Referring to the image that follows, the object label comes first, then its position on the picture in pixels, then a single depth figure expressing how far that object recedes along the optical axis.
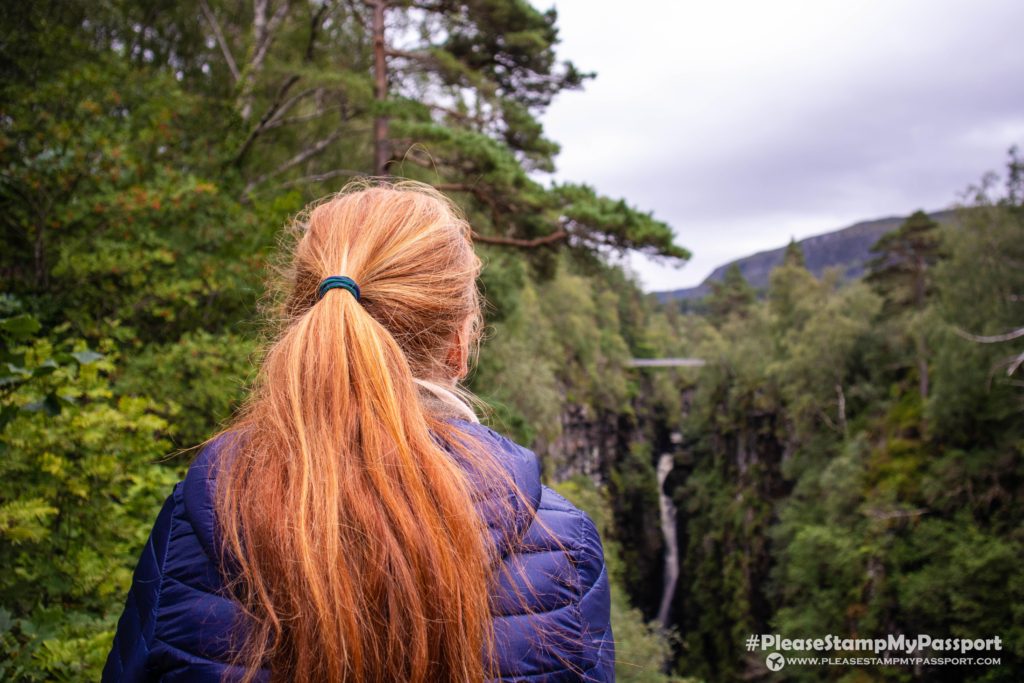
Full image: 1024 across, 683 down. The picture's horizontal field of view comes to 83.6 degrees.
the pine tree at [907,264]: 25.09
